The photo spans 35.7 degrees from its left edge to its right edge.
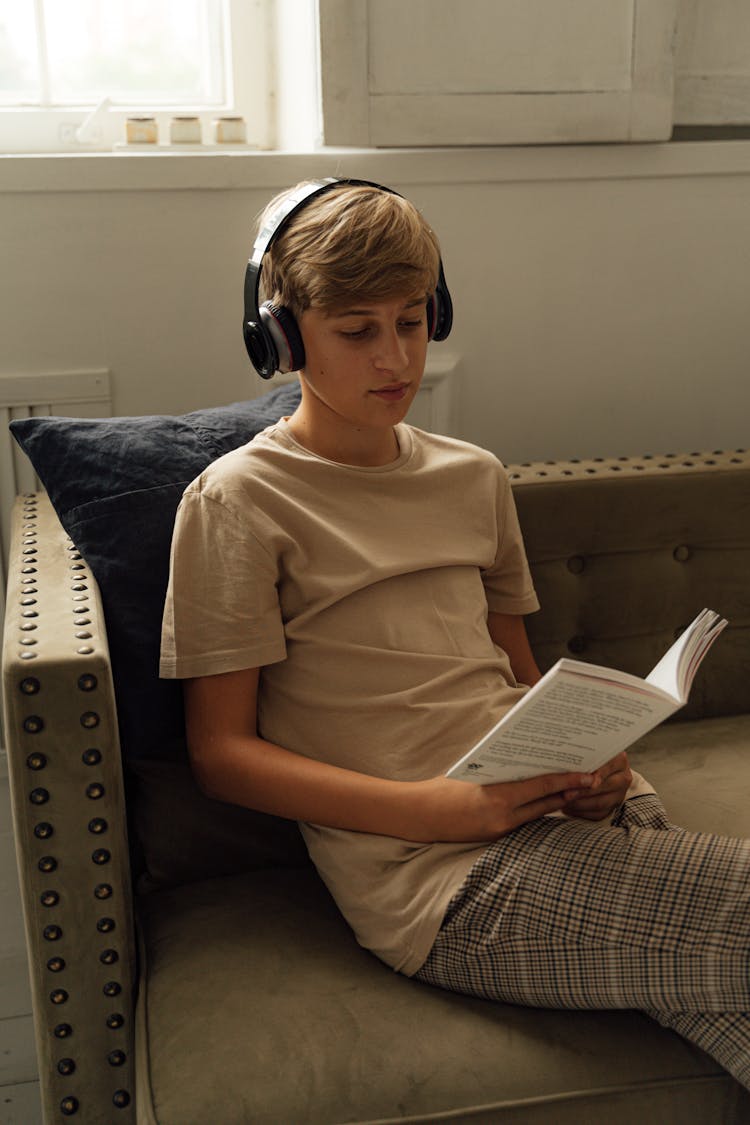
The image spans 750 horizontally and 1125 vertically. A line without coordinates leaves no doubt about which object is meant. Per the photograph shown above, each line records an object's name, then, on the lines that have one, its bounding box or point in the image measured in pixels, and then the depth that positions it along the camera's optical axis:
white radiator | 1.63
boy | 1.04
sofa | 1.00
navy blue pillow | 1.23
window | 1.78
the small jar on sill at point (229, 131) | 1.81
